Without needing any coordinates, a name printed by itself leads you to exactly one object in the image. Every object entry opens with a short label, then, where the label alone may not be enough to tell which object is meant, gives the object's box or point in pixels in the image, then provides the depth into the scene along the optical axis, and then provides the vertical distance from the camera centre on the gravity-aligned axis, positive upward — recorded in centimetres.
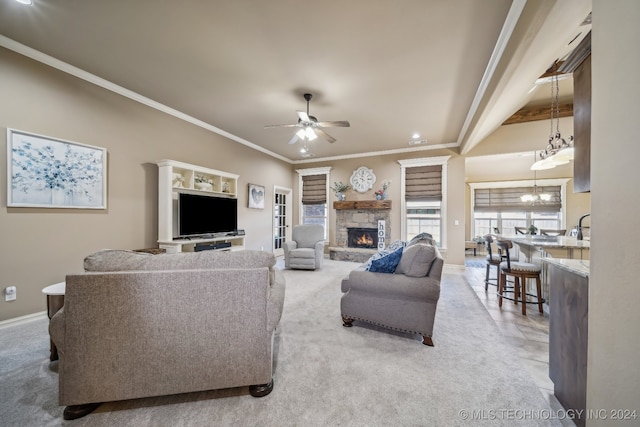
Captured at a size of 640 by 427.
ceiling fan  312 +118
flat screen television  373 -8
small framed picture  552 +35
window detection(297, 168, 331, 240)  681 +47
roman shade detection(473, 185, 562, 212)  715 +40
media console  354 -58
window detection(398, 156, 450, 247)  559 +38
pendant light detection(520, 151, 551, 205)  675 +47
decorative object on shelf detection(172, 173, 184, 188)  377 +49
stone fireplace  600 -43
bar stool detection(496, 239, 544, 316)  284 -75
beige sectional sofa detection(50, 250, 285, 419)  130 -68
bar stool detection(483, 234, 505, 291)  351 -71
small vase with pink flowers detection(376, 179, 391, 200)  606 +53
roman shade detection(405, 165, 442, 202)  564 +72
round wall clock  630 +88
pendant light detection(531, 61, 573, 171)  283 +79
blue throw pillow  234 -51
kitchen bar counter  268 -37
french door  647 -17
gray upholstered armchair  490 -81
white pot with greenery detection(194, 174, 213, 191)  418 +51
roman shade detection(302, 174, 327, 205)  681 +65
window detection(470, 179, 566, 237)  714 +16
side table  173 -68
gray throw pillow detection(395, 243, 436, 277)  219 -45
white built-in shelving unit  356 +34
